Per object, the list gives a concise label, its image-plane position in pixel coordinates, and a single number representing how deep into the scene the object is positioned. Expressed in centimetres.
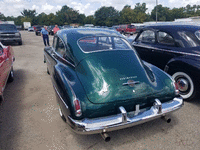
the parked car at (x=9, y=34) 1238
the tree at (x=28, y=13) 10950
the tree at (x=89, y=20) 7950
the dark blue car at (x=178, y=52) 363
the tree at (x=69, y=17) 7806
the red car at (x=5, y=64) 379
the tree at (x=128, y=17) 7325
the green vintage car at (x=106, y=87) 229
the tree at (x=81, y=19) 8106
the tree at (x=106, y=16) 7909
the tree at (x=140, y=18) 7381
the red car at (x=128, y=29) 2336
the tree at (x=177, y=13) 9112
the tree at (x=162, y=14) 9228
